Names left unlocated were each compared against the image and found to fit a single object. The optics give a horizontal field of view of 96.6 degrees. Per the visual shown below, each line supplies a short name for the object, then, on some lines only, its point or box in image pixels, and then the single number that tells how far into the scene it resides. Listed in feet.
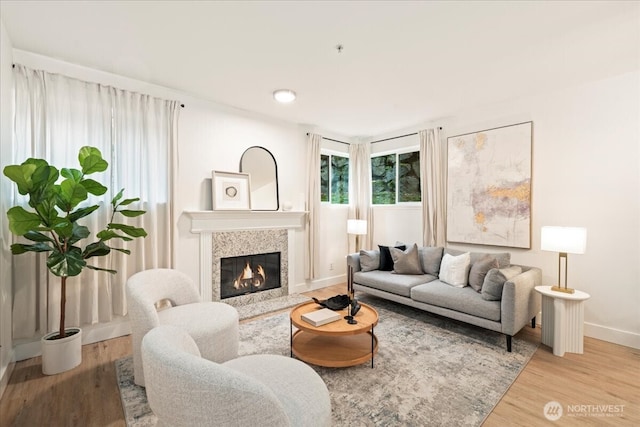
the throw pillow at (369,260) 13.84
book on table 7.94
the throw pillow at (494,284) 9.38
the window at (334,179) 17.19
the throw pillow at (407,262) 13.00
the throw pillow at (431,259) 13.00
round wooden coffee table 7.66
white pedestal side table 8.75
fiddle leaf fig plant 6.95
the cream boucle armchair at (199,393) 3.28
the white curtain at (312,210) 15.47
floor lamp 8.59
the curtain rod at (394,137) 15.49
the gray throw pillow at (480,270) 10.34
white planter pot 7.66
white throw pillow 11.24
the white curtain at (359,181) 17.84
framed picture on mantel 12.17
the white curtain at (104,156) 8.43
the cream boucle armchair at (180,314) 6.74
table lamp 8.71
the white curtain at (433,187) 14.08
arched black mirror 13.48
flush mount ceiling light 11.02
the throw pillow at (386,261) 13.98
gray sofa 9.05
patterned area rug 6.18
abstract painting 11.57
